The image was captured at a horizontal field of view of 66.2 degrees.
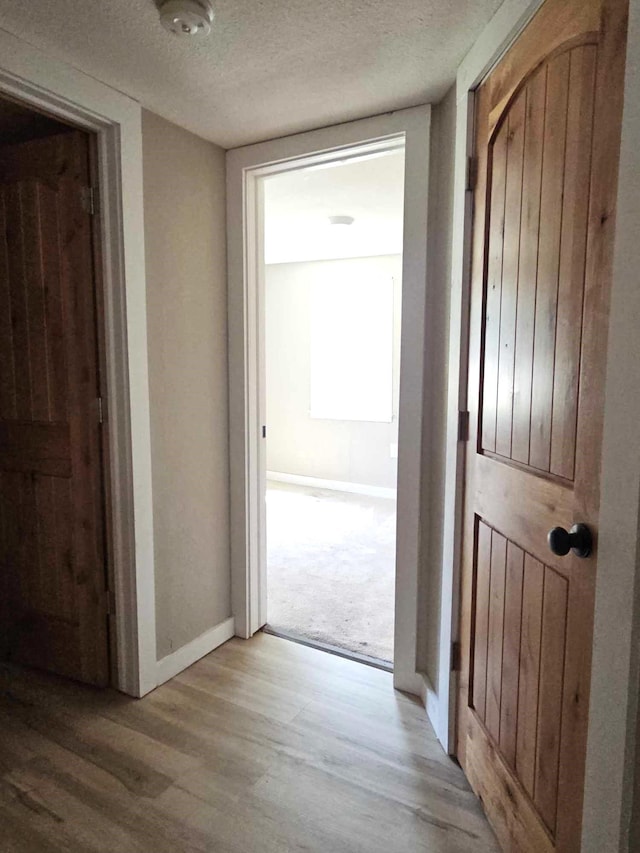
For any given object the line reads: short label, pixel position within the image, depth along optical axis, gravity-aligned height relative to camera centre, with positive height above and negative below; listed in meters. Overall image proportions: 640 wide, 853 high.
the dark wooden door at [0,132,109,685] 1.87 -0.16
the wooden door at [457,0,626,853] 0.97 -0.06
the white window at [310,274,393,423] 5.00 +0.28
